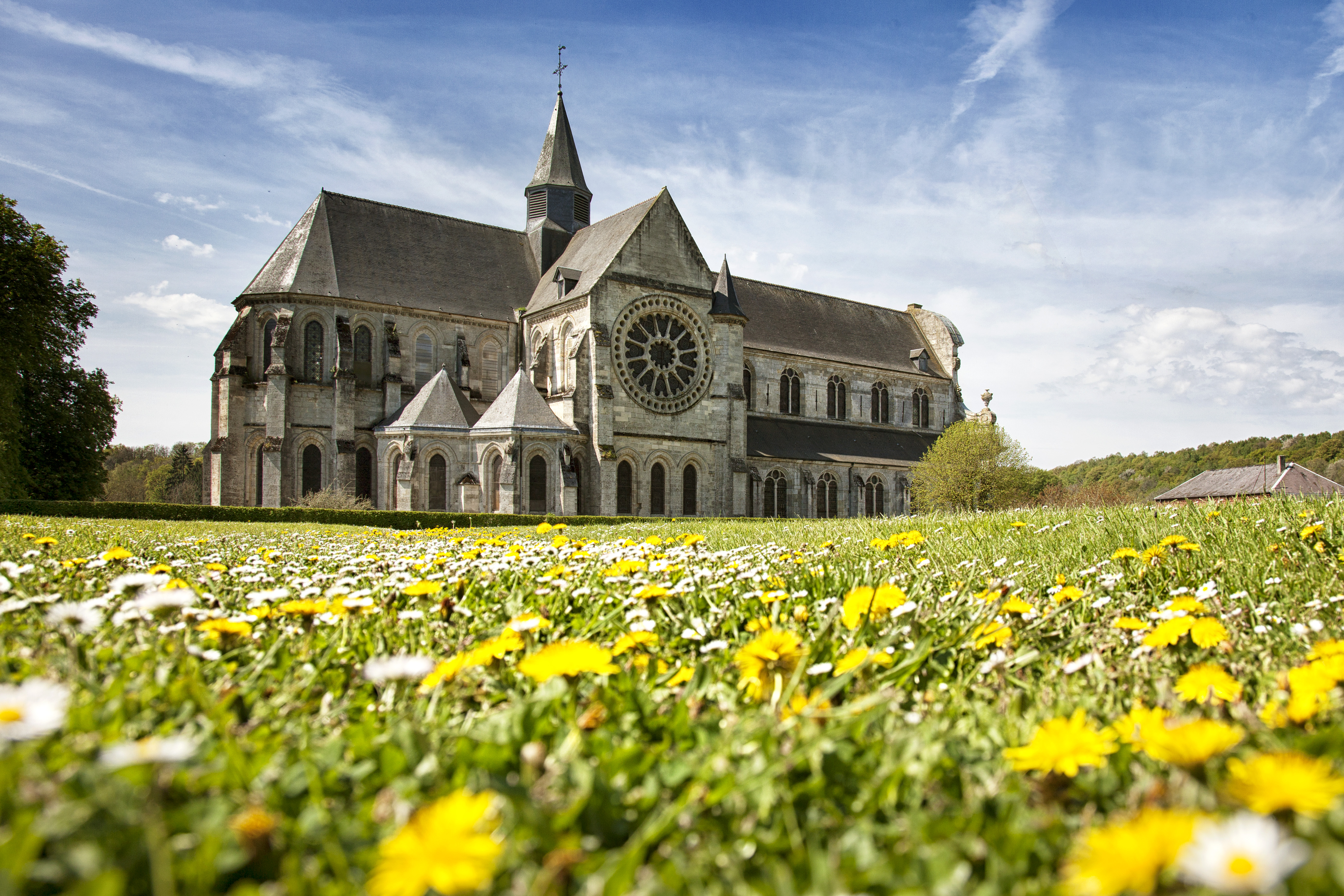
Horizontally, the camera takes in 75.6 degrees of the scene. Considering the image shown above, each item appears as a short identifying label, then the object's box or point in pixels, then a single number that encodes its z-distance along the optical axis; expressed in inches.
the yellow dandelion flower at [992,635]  117.4
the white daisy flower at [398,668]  74.5
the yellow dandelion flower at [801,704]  79.4
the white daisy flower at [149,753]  47.8
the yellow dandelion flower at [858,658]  94.7
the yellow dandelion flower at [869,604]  120.6
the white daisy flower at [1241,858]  36.9
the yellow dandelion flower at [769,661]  91.3
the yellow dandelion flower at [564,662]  80.3
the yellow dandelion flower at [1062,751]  63.8
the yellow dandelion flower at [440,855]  42.6
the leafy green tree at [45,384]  1185.4
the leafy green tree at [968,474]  1644.9
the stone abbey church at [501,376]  1245.1
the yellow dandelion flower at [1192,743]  54.8
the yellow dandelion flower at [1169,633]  99.8
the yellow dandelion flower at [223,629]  100.7
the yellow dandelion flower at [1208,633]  98.6
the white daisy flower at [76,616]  87.3
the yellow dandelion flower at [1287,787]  45.0
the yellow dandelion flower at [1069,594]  135.7
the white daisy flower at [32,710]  49.0
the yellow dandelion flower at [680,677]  101.7
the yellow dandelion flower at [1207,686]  80.7
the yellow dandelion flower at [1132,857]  42.3
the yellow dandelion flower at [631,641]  105.8
